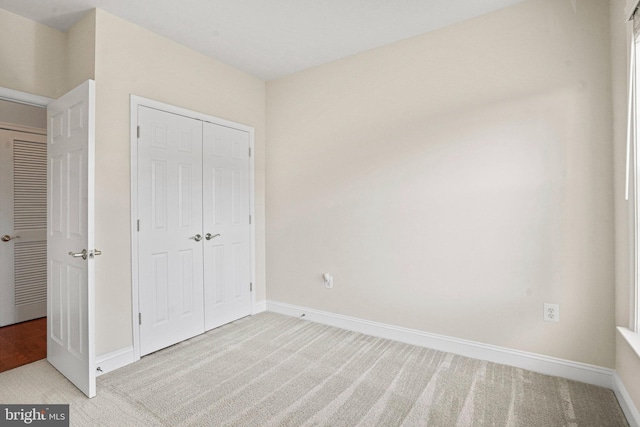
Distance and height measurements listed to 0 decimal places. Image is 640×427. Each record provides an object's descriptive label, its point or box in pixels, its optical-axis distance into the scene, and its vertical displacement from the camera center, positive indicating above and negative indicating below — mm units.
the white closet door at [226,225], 3150 -121
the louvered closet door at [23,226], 3373 -136
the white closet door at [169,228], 2633 -133
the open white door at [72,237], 2041 -161
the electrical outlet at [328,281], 3287 -705
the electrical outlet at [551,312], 2229 -708
